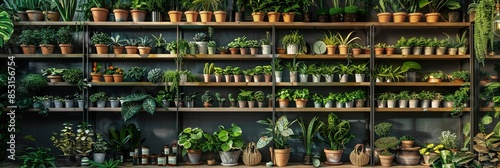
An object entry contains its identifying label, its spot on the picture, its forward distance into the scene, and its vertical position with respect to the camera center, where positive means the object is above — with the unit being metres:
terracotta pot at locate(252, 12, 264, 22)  5.96 +0.84
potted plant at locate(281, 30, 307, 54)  5.98 +0.51
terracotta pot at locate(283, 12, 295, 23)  5.97 +0.84
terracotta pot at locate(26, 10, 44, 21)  5.94 +0.85
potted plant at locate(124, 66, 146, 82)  5.95 +0.15
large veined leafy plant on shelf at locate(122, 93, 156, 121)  5.80 -0.24
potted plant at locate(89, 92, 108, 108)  5.92 -0.16
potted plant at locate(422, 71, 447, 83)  6.00 +0.10
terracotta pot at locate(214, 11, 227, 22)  5.95 +0.84
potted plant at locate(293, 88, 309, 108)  5.96 -0.15
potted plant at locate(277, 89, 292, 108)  5.97 -0.15
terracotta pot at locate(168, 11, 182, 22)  5.93 +0.84
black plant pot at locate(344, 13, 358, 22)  5.95 +0.82
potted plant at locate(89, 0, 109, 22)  5.91 +0.90
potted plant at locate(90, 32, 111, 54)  5.94 +0.53
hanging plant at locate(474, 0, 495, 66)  5.31 +0.63
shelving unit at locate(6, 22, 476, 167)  5.94 +0.26
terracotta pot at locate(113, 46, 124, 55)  6.00 +0.44
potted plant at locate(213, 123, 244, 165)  5.79 -0.70
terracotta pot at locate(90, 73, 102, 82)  5.98 +0.10
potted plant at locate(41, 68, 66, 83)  5.95 +0.15
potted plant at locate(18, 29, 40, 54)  5.89 +0.54
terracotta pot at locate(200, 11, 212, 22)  5.93 +0.83
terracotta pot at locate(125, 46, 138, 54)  5.98 +0.44
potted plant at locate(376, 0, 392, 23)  5.96 +0.87
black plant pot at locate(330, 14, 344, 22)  6.00 +0.82
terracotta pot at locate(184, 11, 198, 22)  5.93 +0.84
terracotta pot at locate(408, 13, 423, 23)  5.95 +0.82
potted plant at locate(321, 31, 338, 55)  6.02 +0.51
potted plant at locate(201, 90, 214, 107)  6.02 -0.17
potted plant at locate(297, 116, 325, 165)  5.93 -0.58
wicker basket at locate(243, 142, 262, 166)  5.81 -0.84
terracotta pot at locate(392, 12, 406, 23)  5.96 +0.83
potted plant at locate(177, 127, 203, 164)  5.76 -0.67
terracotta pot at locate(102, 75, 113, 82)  5.99 +0.09
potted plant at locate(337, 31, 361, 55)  6.02 +0.52
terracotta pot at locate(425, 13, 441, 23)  5.95 +0.82
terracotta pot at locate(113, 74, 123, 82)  5.96 +0.09
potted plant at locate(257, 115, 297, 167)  5.77 -0.64
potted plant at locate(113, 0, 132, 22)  5.94 +0.89
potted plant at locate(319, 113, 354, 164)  5.90 -0.61
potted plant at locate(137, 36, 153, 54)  5.98 +0.47
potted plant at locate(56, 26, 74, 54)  5.90 +0.55
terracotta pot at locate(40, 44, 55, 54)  5.91 +0.45
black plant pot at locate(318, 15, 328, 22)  6.02 +0.82
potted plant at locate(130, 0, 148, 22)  5.93 +0.91
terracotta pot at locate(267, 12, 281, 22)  5.95 +0.83
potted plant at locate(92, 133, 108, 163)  5.82 -0.77
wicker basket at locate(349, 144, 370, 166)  5.82 -0.85
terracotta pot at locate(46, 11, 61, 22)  5.98 +0.85
